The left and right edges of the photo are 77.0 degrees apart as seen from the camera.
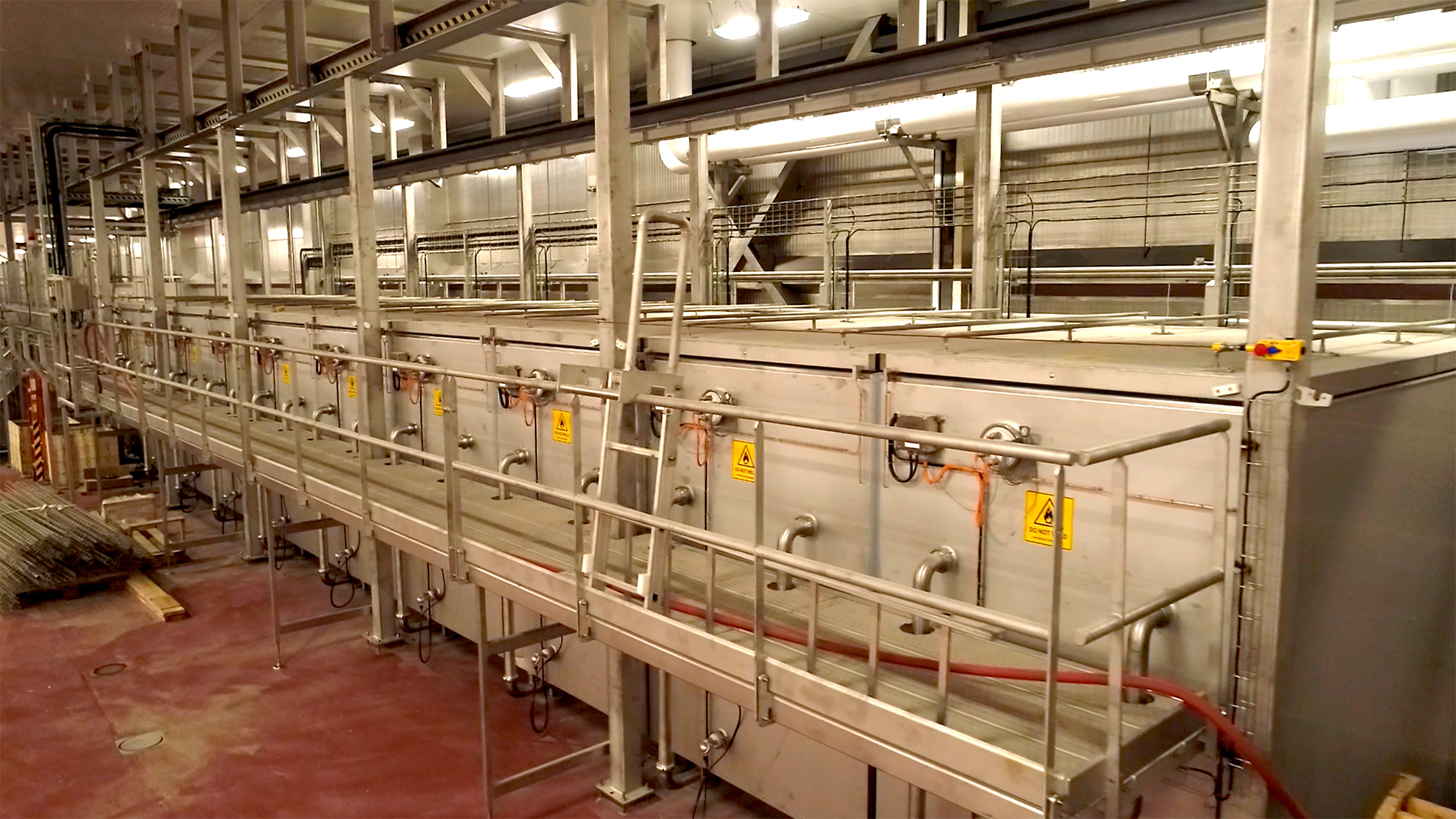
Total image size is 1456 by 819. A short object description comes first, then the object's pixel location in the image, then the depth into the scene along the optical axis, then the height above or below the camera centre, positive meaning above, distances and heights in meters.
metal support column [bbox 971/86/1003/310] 5.53 +0.56
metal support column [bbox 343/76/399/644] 5.43 +0.31
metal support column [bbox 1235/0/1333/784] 2.07 +0.07
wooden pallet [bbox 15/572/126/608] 7.03 -2.28
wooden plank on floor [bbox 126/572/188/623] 6.70 -2.26
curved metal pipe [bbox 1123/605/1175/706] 2.32 -0.89
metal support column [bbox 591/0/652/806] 3.52 +0.46
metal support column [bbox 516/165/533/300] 8.98 +0.69
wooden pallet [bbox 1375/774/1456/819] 2.51 -1.43
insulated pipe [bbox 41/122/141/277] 9.82 +1.60
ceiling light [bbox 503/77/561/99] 11.21 +2.59
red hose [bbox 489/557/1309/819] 2.18 -0.99
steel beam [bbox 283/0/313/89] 6.21 +1.82
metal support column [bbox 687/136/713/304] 7.17 +0.65
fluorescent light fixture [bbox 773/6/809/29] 8.00 +2.47
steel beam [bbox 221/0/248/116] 6.90 +1.88
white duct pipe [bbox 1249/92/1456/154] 5.08 +0.96
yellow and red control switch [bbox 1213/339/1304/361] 2.11 -0.13
